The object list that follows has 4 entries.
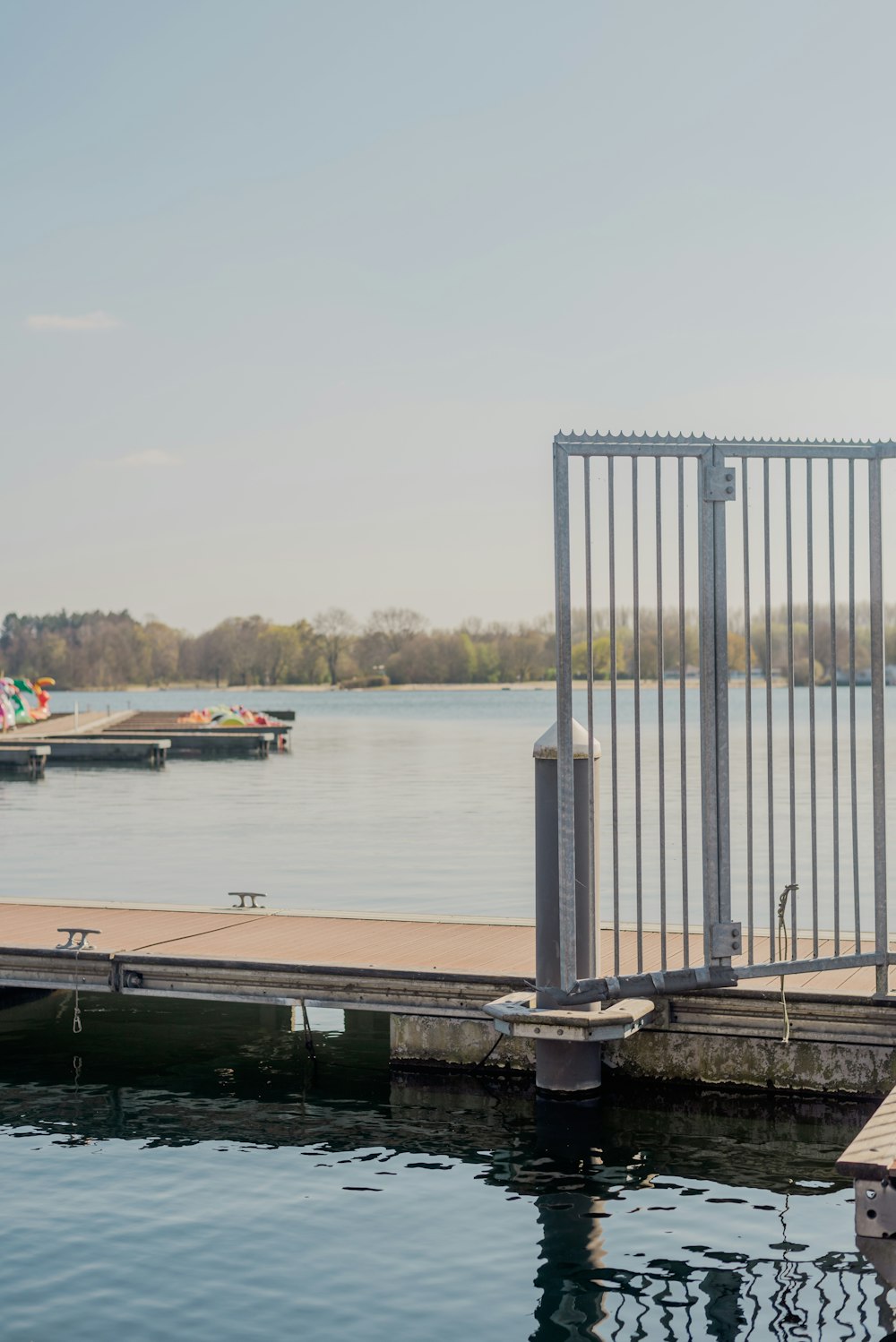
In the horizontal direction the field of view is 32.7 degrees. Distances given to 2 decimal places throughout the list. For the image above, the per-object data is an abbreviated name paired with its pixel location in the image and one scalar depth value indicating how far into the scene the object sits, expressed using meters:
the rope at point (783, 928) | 8.15
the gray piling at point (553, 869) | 8.31
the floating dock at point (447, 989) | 8.68
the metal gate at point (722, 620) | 7.96
